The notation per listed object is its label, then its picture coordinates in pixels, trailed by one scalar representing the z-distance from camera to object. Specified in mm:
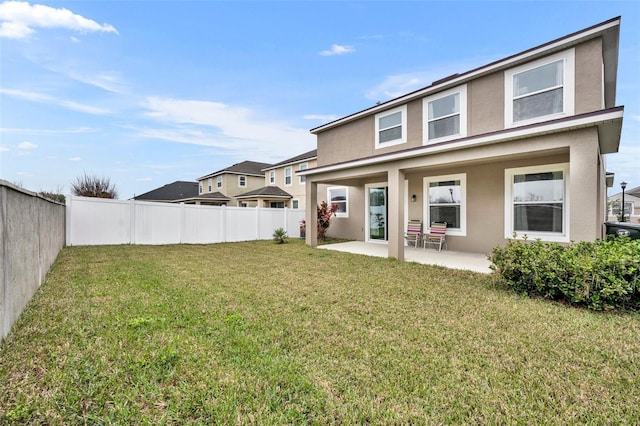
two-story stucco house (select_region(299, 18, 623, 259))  5605
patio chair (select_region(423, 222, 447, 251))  9633
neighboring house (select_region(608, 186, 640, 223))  28091
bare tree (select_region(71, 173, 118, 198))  19391
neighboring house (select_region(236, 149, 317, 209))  21891
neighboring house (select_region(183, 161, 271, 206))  27875
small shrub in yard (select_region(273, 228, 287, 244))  12867
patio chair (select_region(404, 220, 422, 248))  10367
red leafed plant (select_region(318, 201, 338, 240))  13797
